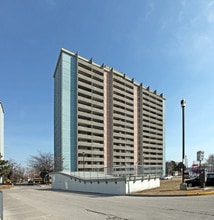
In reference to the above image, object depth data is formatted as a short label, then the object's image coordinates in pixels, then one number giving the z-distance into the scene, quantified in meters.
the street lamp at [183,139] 16.36
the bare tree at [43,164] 50.85
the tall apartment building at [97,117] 63.83
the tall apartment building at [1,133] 80.08
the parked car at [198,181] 18.95
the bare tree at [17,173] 66.73
